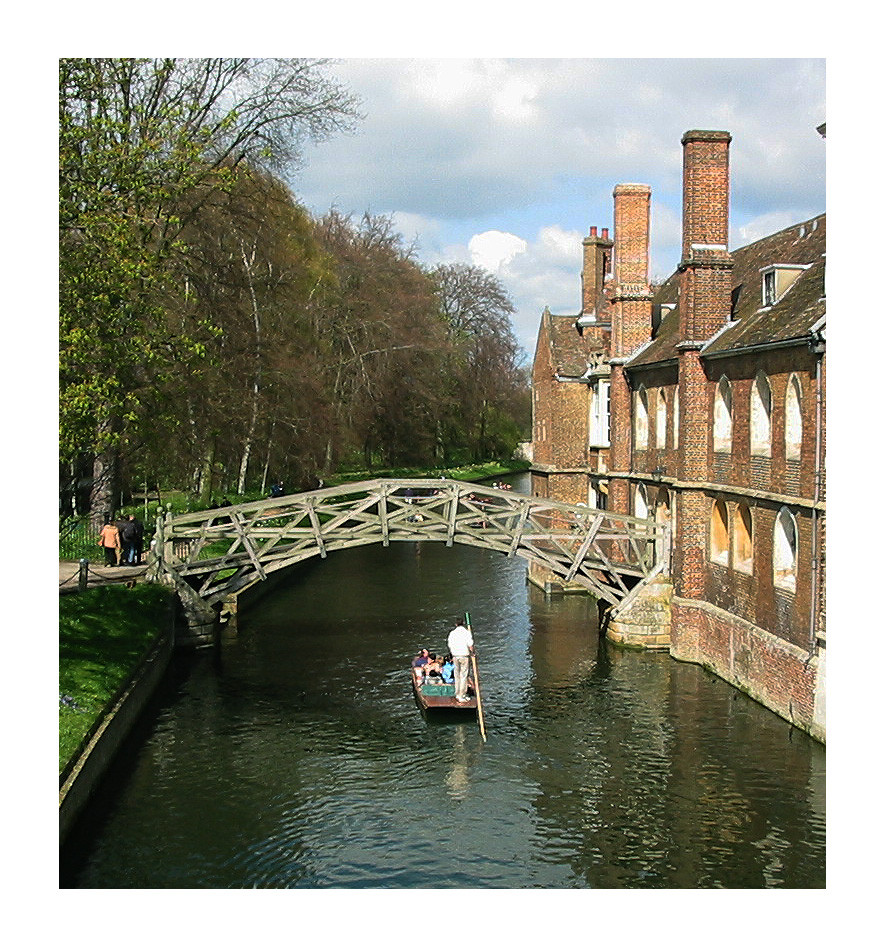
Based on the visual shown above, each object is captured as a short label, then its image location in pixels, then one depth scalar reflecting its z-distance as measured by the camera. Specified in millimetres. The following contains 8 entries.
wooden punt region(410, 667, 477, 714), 19531
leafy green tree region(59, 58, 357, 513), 18234
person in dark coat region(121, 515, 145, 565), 28531
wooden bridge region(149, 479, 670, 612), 23875
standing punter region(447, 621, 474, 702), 19250
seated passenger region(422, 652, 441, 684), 20748
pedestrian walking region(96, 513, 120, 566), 28094
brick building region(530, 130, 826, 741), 18297
